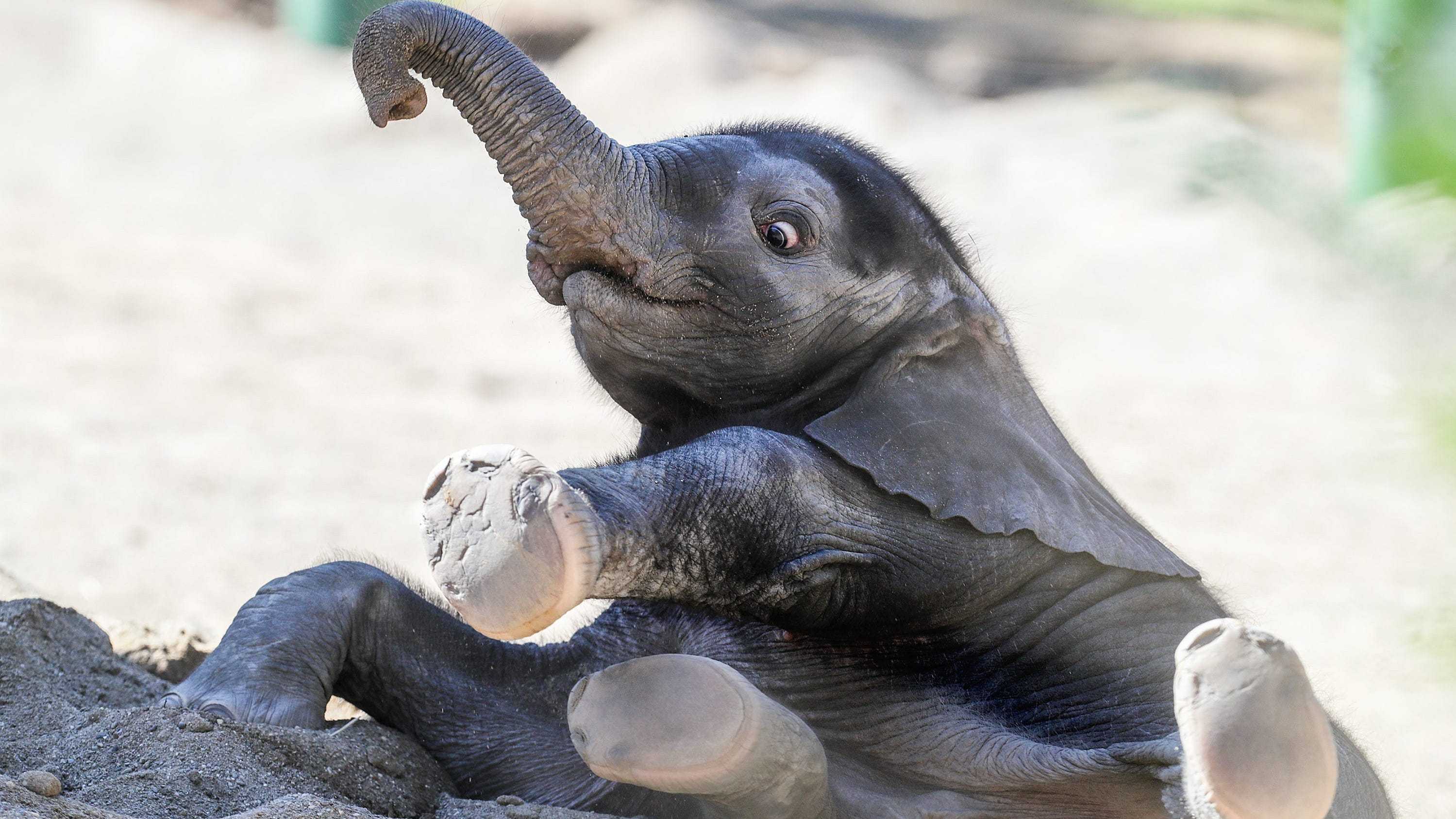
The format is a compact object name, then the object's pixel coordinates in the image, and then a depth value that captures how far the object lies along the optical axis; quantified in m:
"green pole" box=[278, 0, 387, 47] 32.69
